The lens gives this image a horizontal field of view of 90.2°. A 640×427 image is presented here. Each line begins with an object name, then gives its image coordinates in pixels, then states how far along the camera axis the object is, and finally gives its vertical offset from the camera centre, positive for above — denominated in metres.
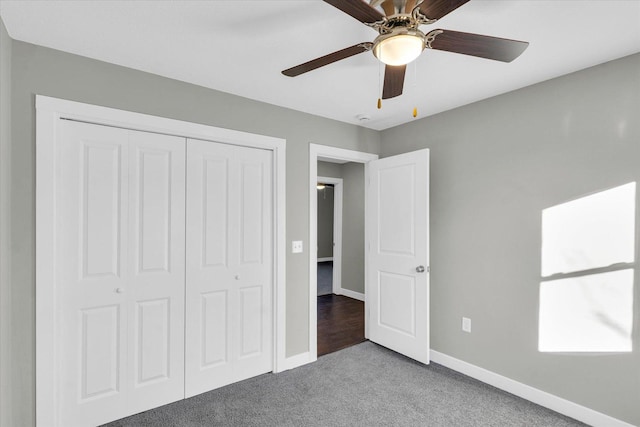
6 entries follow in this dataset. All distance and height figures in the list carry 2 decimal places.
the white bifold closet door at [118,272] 2.06 -0.38
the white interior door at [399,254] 3.01 -0.38
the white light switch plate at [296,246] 3.03 -0.29
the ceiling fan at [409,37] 1.22 +0.78
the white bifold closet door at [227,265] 2.53 -0.41
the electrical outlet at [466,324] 2.89 -0.98
